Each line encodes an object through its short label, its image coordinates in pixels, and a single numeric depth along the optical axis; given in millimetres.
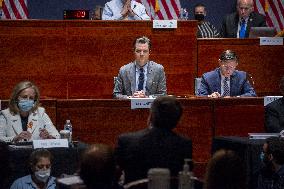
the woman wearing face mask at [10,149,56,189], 10122
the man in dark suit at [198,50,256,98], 14722
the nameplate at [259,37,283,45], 16417
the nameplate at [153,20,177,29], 15843
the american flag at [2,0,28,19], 21010
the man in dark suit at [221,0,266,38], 18017
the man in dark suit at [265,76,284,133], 12489
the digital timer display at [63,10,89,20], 15720
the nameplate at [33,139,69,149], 10662
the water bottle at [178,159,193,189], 6831
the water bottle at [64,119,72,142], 12152
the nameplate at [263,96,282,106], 12884
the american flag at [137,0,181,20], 22090
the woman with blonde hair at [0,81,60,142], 11838
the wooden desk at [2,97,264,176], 12357
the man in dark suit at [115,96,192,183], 8065
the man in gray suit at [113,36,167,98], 14681
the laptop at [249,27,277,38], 16704
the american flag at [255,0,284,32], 22063
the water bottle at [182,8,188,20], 17581
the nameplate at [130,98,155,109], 12426
